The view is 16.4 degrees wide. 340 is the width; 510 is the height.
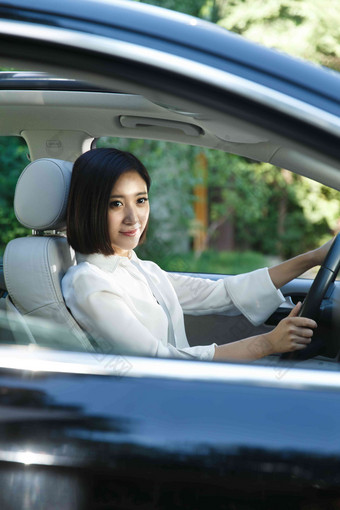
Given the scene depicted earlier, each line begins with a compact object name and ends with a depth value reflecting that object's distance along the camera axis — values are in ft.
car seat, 7.25
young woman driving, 6.98
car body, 5.71
